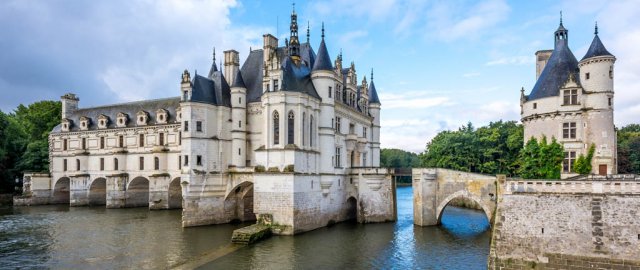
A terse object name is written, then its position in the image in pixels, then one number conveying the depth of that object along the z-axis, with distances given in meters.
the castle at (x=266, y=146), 30.94
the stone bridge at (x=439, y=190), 30.44
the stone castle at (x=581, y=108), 28.22
